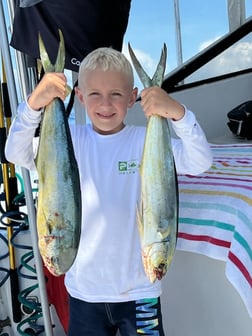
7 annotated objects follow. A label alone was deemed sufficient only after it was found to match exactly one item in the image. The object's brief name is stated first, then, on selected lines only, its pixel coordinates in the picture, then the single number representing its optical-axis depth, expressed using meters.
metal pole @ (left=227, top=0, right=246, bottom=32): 3.21
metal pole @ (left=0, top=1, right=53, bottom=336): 1.37
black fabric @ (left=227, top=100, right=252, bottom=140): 2.18
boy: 1.11
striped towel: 1.04
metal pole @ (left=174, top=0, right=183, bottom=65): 3.14
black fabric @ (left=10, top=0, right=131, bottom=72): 1.51
